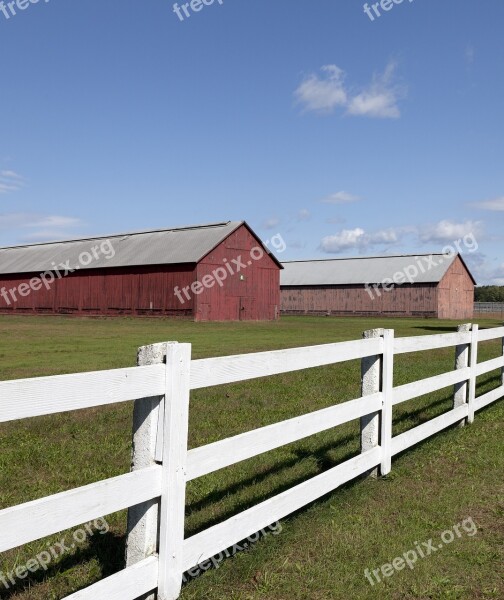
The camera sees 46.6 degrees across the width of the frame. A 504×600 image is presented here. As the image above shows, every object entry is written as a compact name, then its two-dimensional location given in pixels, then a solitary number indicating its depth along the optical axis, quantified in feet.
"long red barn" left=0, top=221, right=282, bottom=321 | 135.74
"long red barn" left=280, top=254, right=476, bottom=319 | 190.60
